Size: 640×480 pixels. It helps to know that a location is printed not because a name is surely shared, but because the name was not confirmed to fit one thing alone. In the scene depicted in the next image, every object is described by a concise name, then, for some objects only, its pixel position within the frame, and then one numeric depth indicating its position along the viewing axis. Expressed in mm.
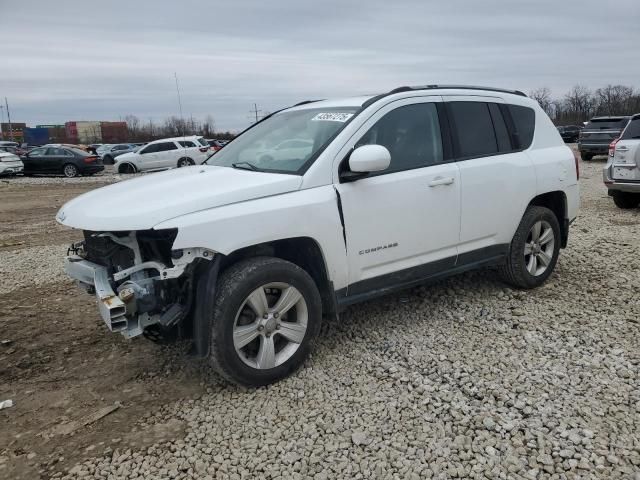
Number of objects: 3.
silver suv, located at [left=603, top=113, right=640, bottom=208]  8625
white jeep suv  3139
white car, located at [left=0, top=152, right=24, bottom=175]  21852
